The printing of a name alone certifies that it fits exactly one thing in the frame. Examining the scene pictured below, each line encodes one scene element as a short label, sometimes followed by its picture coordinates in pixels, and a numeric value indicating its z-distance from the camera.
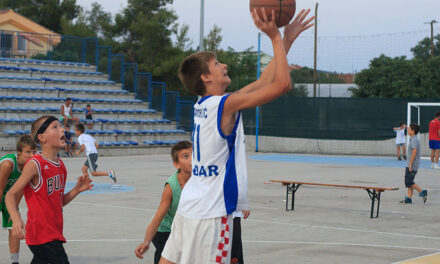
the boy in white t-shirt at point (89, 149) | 17.00
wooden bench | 11.90
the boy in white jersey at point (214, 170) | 3.98
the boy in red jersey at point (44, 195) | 5.35
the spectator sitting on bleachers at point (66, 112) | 28.95
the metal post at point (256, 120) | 34.09
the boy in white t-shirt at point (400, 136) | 28.90
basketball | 4.44
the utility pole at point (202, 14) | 31.70
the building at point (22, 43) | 35.69
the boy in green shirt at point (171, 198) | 5.17
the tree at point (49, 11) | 69.50
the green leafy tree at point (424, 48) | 90.47
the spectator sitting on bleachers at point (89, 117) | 30.37
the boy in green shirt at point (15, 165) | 6.80
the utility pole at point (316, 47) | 49.23
